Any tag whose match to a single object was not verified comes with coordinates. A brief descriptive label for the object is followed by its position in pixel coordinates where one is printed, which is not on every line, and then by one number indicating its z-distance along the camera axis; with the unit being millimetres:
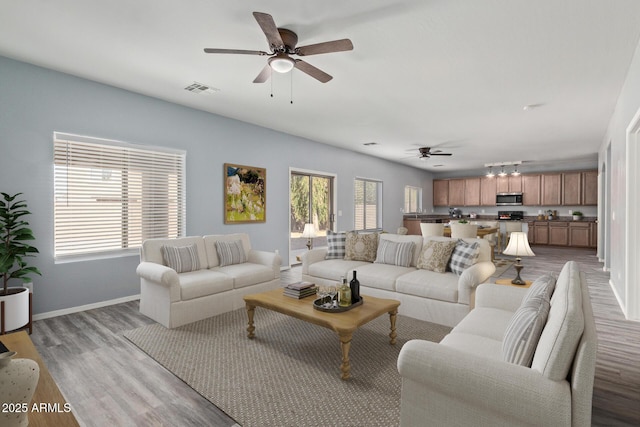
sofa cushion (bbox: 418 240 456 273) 3889
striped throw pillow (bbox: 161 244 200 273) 3822
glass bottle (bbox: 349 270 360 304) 2906
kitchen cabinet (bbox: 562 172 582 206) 9719
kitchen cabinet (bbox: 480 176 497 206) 11242
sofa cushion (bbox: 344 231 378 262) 4652
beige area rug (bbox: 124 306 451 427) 2016
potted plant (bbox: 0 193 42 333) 3018
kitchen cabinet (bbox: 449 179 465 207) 11914
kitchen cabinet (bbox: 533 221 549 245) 9935
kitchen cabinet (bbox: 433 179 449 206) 12273
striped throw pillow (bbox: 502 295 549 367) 1506
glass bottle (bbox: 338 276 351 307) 2811
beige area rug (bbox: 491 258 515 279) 6134
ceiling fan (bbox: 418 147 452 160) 7330
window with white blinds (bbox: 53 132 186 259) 3838
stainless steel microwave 10750
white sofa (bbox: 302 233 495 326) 3369
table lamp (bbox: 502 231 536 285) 3307
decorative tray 2709
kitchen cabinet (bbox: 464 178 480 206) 11570
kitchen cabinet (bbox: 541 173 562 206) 10047
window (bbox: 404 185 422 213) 11047
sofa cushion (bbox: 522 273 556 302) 1970
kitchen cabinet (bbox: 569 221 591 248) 9271
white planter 2992
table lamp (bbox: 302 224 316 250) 5770
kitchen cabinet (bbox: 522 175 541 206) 10430
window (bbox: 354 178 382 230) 8691
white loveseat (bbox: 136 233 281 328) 3383
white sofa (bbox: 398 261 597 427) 1271
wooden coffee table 2395
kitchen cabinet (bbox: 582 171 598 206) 9469
